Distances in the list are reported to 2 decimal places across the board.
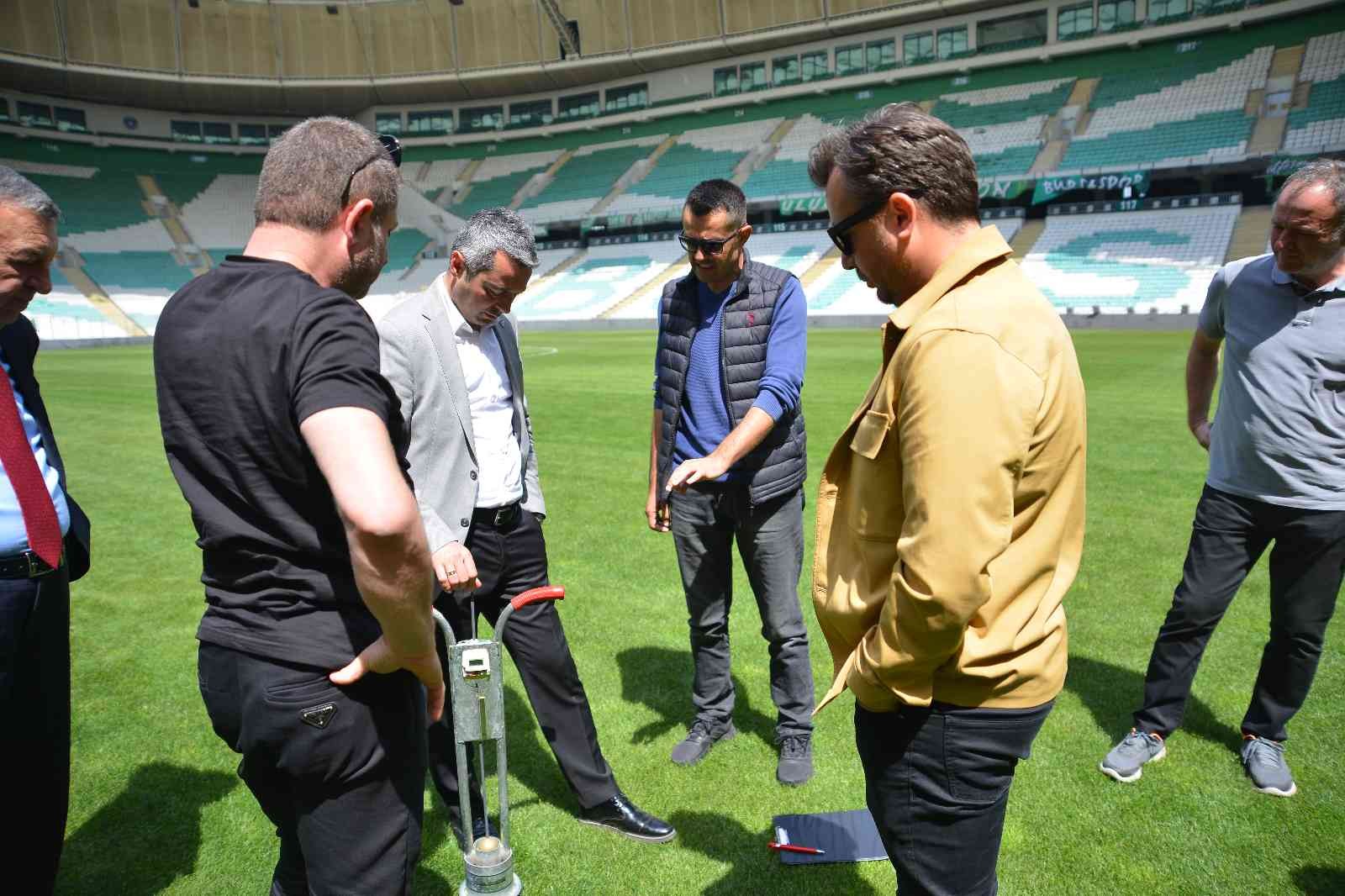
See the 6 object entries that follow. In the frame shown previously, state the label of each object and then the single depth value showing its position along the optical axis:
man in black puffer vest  3.57
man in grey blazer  2.98
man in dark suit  2.36
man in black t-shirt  1.58
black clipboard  3.05
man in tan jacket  1.60
